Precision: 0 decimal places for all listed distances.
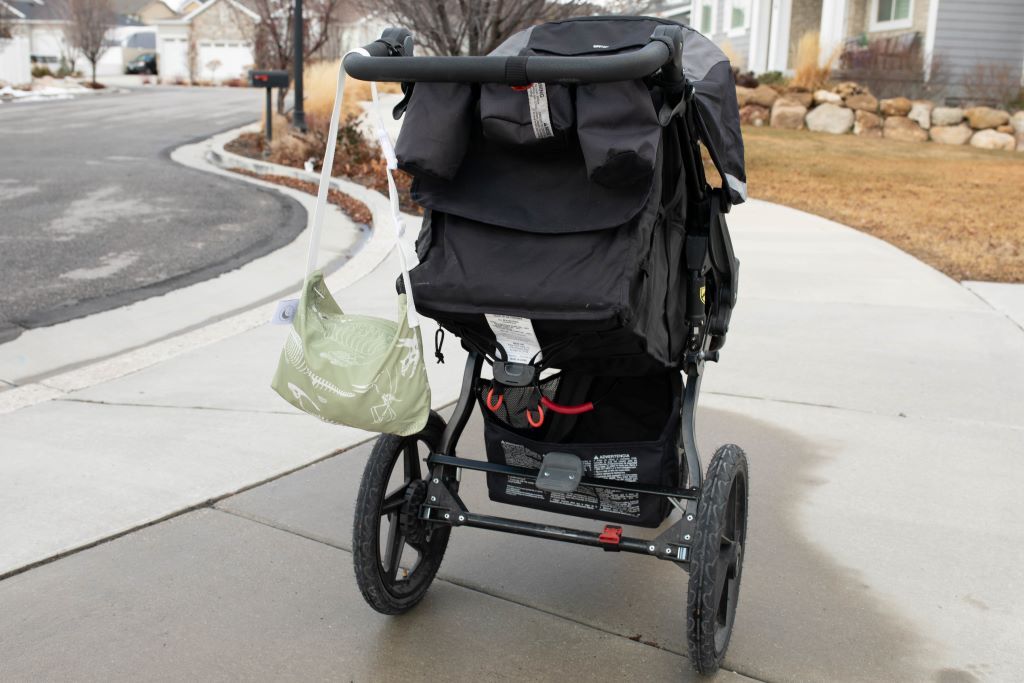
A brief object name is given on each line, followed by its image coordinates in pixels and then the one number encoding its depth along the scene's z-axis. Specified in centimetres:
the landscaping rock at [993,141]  1900
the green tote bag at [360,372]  271
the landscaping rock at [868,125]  2019
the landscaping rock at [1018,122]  1922
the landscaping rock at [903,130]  1981
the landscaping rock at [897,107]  2016
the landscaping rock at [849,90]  2080
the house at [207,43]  6019
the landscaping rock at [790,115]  2078
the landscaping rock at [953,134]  1948
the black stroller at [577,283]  259
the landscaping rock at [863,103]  2042
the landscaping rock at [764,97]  2141
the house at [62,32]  5911
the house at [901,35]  2159
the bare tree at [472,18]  1141
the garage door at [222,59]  6031
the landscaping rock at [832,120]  2039
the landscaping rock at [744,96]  2159
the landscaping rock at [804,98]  2100
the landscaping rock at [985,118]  1927
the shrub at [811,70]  2169
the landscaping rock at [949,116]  1967
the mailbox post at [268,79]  1538
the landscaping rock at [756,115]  2130
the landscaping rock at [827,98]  2064
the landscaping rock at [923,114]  1994
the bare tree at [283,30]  2310
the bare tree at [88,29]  5375
